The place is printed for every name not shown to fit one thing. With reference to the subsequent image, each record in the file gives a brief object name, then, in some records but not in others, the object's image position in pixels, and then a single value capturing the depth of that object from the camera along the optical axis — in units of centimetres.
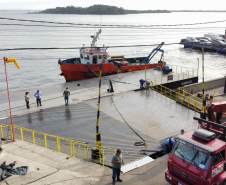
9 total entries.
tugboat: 2728
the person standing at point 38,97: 1762
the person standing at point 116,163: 818
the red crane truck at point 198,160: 720
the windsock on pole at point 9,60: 1077
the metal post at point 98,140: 1025
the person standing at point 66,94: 1752
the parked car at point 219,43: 6694
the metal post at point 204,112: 1137
